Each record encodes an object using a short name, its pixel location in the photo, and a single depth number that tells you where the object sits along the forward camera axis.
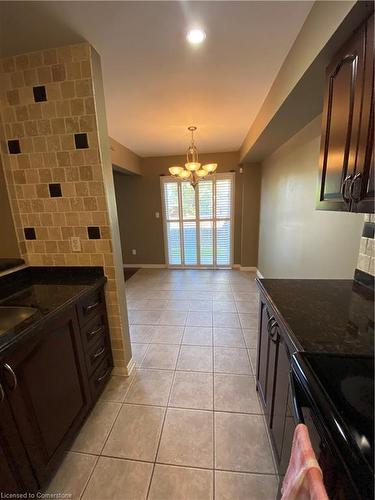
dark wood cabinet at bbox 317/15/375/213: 0.88
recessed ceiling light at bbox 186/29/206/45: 1.31
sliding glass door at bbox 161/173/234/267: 4.62
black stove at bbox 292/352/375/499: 0.45
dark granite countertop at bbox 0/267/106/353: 1.02
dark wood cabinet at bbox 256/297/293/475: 1.01
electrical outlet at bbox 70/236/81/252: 1.70
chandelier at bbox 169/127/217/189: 3.09
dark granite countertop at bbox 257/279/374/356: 0.83
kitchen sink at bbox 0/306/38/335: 1.28
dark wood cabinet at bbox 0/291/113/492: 0.90
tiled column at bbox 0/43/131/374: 1.46
